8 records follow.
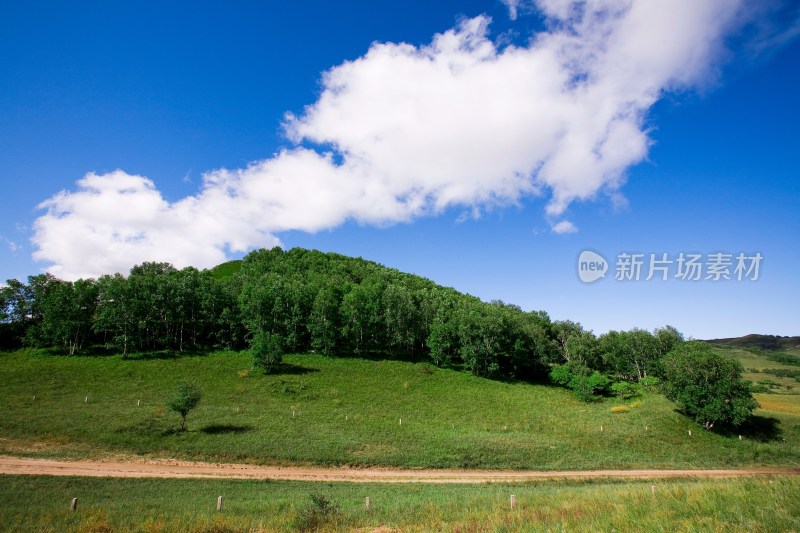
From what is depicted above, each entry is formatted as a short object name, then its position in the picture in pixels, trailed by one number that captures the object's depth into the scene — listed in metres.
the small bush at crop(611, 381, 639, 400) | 70.94
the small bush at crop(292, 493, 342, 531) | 14.34
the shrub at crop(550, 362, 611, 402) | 70.86
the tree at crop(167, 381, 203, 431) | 39.81
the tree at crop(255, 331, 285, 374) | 65.81
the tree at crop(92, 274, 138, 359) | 72.00
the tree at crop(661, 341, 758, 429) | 49.25
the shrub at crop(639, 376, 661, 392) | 76.19
